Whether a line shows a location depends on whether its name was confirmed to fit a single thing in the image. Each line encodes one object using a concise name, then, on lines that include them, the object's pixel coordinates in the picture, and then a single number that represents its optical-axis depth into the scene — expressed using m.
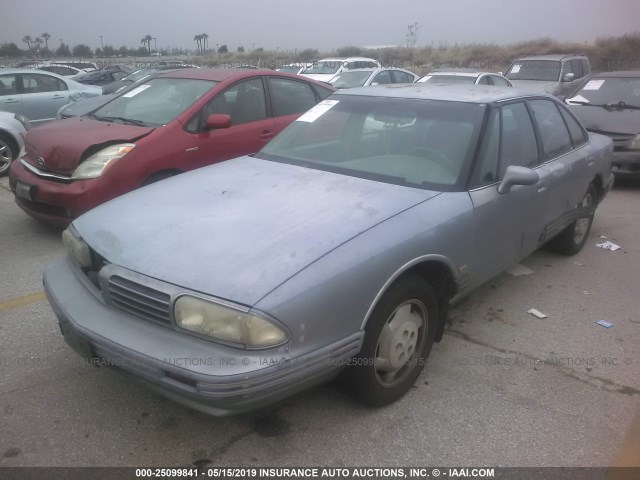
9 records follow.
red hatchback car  4.64
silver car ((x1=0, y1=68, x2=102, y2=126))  9.56
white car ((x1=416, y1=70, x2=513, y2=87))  11.16
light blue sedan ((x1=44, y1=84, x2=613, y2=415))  2.09
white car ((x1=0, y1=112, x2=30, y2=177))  7.43
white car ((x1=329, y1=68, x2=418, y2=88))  12.92
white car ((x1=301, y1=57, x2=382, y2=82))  16.88
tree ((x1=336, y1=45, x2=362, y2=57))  42.94
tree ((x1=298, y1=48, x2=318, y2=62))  47.34
